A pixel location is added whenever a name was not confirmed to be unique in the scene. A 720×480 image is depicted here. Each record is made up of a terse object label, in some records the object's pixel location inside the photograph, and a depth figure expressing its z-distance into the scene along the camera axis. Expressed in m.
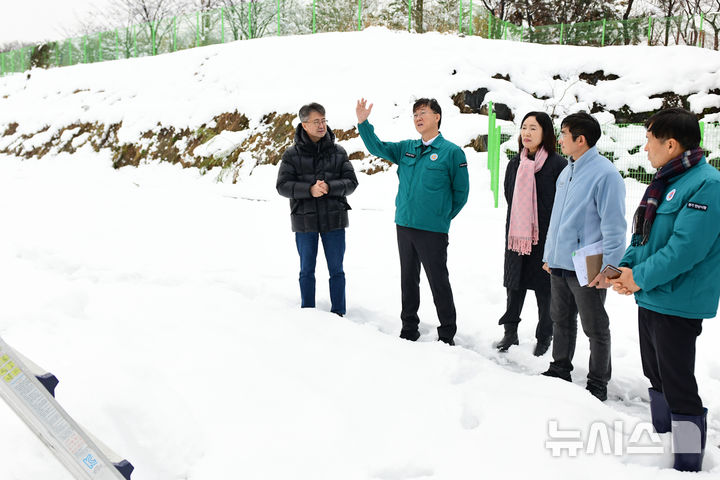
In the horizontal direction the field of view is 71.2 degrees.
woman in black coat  3.75
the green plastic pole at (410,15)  17.22
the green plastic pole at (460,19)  17.06
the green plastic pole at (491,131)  10.00
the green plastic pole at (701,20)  17.85
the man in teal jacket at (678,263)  2.11
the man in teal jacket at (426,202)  3.75
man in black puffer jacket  4.13
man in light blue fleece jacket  2.97
